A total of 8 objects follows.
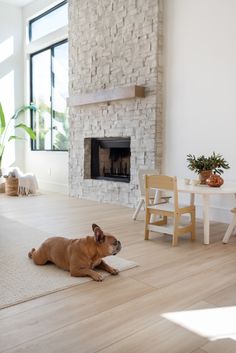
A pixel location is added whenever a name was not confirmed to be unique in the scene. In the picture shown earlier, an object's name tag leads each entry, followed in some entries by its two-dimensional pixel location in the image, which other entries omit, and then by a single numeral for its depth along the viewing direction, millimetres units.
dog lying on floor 2254
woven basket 6109
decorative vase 3324
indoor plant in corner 6783
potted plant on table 3453
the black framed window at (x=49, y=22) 6559
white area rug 2033
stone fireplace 4660
